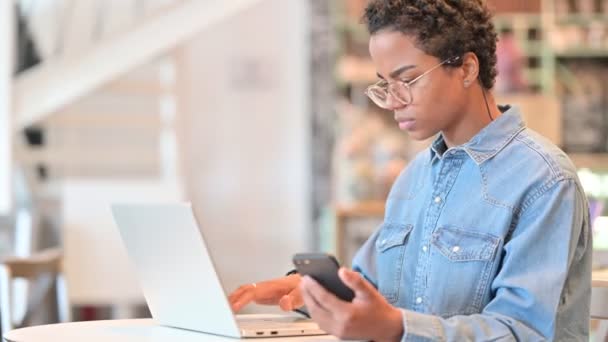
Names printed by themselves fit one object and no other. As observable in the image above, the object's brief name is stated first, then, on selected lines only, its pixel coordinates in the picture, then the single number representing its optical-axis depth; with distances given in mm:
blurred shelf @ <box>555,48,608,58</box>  6992
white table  1606
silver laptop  1550
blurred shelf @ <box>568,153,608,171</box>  6723
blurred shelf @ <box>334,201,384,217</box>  5305
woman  1517
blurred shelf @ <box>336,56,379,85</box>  6898
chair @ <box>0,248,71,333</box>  3201
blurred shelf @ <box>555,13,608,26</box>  6977
